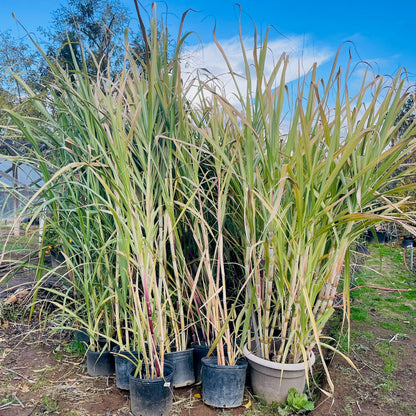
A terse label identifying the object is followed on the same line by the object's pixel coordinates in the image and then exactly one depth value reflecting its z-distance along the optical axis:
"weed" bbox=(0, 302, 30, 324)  2.58
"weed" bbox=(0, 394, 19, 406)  1.58
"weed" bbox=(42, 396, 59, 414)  1.53
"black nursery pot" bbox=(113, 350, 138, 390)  1.65
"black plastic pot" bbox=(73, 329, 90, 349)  1.99
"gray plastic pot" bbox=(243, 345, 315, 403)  1.48
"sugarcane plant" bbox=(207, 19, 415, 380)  1.31
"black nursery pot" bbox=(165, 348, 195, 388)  1.62
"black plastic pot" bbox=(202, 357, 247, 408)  1.50
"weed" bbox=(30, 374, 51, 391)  1.72
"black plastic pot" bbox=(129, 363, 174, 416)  1.42
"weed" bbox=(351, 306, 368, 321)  2.59
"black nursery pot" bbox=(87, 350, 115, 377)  1.79
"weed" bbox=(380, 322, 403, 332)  2.40
